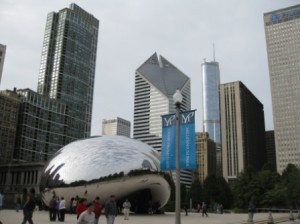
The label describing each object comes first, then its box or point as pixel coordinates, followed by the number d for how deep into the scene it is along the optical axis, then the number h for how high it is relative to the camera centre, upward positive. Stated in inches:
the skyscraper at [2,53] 3306.3 +1345.9
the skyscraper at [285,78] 6092.5 +2230.6
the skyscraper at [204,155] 6614.2 +976.7
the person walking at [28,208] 545.4 -0.6
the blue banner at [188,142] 511.2 +92.0
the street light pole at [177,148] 481.1 +82.3
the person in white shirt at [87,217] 337.1 -7.3
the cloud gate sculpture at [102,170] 1058.7 +109.9
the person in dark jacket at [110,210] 626.2 -1.4
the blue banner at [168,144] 530.6 +93.3
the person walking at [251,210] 928.8 +4.9
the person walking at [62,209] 790.5 -1.5
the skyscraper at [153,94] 7185.0 +2241.9
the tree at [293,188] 2233.0 +146.3
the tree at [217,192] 2901.1 +146.8
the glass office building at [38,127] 5251.0 +1158.4
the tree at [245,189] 2598.4 +157.3
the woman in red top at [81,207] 516.5 +2.4
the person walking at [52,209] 796.3 -2.9
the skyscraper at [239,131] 6540.4 +1451.3
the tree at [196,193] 2992.1 +142.6
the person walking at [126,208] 929.5 +3.7
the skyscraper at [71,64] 6451.8 +2535.4
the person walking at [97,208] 584.0 +1.4
